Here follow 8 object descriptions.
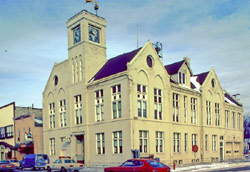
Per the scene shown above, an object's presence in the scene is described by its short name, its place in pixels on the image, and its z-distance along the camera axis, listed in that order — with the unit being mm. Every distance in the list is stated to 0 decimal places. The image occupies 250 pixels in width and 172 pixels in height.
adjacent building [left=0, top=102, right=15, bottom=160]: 54700
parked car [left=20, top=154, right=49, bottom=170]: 34688
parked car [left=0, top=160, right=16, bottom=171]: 31516
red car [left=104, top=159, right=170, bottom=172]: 19031
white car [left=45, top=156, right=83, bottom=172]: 28612
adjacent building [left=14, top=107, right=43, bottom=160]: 48344
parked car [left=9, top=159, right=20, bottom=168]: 37481
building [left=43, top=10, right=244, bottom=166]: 33969
